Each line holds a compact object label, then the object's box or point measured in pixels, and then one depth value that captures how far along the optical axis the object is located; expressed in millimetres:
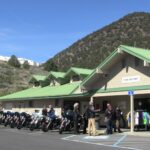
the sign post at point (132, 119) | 25062
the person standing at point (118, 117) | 25217
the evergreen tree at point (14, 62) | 95188
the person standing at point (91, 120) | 23297
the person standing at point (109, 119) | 24094
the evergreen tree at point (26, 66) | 97356
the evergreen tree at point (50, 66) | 81062
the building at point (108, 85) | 26469
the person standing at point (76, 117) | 25125
